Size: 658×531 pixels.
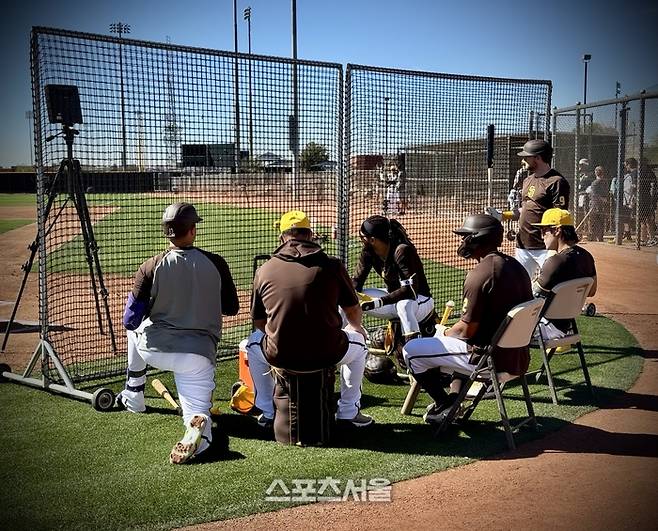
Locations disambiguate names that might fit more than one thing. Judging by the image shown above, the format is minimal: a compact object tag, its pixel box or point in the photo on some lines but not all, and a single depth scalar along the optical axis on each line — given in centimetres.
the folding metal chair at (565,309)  607
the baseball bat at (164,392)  607
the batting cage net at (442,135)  851
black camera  624
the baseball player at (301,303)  510
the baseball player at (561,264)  638
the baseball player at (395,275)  687
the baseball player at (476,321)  515
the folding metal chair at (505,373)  505
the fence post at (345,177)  803
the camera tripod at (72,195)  657
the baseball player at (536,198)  783
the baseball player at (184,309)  523
